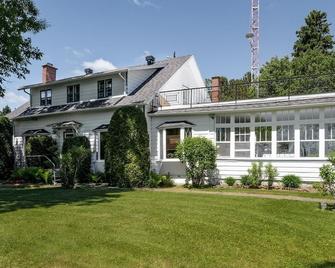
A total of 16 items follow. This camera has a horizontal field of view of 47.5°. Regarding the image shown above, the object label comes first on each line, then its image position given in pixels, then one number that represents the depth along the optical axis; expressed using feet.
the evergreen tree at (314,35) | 121.29
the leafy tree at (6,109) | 227.73
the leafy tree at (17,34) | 47.14
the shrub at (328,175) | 34.76
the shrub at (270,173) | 51.31
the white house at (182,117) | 49.70
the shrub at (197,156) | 53.21
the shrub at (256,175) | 51.88
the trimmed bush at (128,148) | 54.75
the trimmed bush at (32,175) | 64.90
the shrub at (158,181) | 55.11
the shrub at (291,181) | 49.62
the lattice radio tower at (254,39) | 124.98
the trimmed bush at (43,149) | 72.60
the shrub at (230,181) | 53.88
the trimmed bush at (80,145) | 64.18
